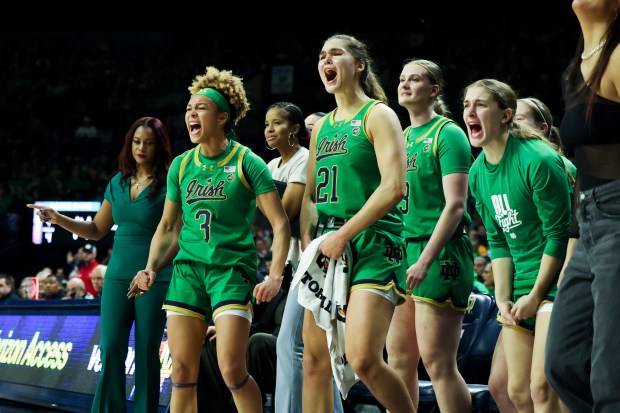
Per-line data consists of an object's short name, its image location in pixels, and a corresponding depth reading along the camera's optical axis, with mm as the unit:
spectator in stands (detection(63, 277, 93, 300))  9516
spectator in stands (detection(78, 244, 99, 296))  11555
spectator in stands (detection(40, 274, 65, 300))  9617
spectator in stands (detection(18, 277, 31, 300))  10089
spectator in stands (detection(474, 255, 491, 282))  9180
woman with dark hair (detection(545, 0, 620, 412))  2525
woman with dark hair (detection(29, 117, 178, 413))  4934
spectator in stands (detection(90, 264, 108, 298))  9391
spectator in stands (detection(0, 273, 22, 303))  9898
